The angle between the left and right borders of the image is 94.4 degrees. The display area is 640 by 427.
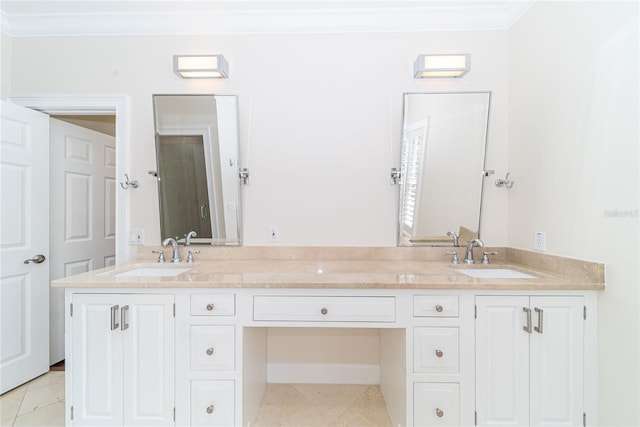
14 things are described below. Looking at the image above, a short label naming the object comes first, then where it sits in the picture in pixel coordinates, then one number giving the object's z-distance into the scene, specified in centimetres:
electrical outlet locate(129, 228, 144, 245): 205
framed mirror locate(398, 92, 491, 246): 196
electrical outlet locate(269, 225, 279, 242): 204
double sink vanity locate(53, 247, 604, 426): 135
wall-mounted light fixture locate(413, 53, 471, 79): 187
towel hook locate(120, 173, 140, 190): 204
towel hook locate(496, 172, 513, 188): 197
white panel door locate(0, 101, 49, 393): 191
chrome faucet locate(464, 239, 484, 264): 190
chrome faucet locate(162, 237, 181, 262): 196
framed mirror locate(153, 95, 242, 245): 199
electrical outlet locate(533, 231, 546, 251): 168
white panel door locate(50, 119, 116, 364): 225
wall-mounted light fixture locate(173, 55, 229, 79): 190
